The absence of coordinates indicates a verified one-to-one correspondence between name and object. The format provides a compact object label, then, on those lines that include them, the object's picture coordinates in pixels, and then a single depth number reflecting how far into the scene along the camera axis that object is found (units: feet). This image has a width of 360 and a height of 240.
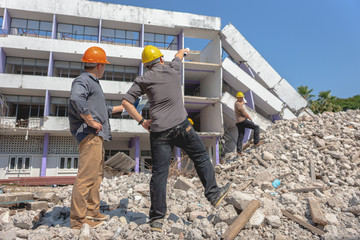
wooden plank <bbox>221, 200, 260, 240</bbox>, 8.21
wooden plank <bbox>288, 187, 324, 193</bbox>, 13.26
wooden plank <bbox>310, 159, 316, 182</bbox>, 16.46
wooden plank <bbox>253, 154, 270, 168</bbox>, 19.93
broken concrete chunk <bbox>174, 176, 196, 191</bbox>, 14.33
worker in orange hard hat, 8.57
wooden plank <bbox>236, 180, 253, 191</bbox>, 14.61
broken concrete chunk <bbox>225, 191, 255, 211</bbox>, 9.46
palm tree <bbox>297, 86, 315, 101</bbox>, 101.80
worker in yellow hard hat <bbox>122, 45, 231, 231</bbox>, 8.99
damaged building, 58.70
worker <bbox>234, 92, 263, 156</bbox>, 25.96
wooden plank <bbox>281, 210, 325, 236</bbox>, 8.93
